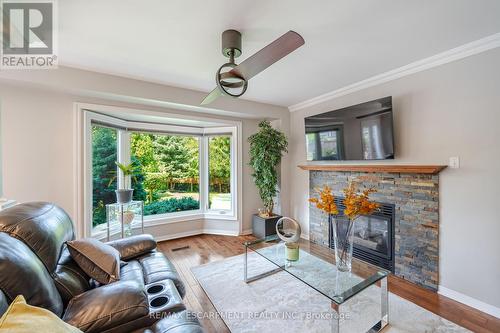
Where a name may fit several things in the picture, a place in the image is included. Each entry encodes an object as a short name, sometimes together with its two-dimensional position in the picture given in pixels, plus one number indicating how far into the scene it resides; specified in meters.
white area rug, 1.77
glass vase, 1.93
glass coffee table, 1.60
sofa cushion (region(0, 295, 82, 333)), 0.61
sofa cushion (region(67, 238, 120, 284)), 1.48
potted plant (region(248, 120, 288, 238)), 3.70
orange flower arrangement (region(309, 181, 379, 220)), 1.81
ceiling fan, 1.38
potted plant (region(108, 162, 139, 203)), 2.84
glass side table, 2.92
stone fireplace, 2.28
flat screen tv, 2.55
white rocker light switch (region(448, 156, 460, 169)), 2.13
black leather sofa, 1.00
